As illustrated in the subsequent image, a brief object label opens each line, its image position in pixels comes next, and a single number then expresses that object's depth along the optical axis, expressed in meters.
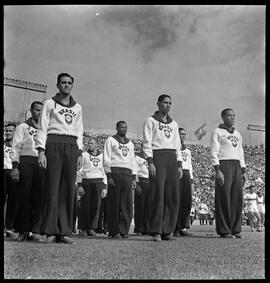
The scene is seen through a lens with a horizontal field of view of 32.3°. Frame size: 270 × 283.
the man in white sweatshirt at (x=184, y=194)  9.14
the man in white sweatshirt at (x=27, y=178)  6.84
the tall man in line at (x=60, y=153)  5.98
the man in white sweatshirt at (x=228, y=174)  8.26
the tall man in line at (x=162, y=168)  6.95
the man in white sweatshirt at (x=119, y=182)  8.26
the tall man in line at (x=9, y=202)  7.83
